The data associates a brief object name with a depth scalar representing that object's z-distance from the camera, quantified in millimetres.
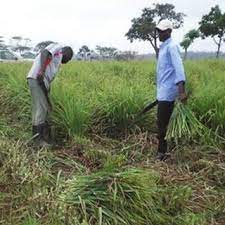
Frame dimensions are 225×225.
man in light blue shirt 2725
